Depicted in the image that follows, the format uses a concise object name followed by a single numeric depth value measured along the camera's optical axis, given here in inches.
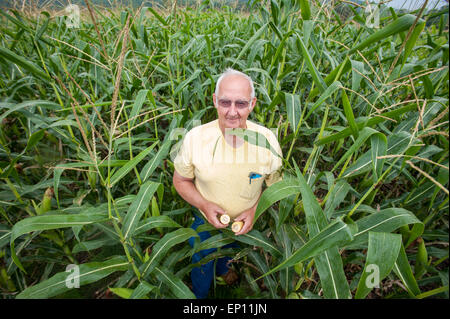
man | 42.3
